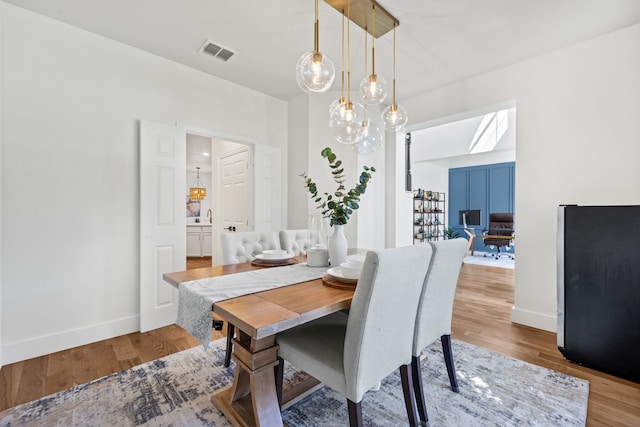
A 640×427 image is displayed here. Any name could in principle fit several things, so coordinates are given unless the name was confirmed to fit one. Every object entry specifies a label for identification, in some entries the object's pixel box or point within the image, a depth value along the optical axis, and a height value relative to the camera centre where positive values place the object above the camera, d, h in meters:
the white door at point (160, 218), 2.73 -0.06
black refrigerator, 1.97 -0.54
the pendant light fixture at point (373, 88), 2.15 +0.98
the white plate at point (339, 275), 1.49 -0.34
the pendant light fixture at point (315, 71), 1.74 +0.90
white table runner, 1.25 -0.39
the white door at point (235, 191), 3.88 +0.32
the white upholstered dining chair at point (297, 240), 2.56 -0.26
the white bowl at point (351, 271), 1.51 -0.31
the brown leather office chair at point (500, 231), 6.90 -0.42
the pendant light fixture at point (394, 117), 2.35 +0.82
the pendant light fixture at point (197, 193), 6.88 +0.48
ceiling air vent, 2.68 +1.62
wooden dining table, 1.07 -0.42
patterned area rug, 1.54 -1.14
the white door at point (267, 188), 3.73 +0.34
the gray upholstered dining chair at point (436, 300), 1.49 -0.48
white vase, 1.86 -0.22
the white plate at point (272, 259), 1.99 -0.33
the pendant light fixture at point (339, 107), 2.16 +0.84
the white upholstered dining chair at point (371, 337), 1.10 -0.56
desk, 6.97 -0.56
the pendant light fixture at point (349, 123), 2.14 +0.71
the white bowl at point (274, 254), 2.00 -0.30
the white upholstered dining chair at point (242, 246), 2.09 -0.27
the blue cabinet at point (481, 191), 7.82 +0.69
